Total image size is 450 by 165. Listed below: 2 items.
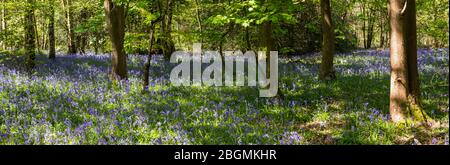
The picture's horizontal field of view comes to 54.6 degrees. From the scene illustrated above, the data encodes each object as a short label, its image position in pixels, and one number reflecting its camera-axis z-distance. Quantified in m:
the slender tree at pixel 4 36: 13.36
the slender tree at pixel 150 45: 10.74
